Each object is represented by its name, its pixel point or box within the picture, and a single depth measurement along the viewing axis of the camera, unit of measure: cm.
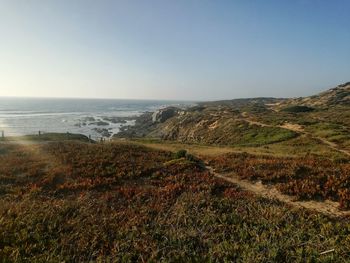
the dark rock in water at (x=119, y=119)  13525
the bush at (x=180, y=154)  2647
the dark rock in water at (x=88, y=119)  13350
